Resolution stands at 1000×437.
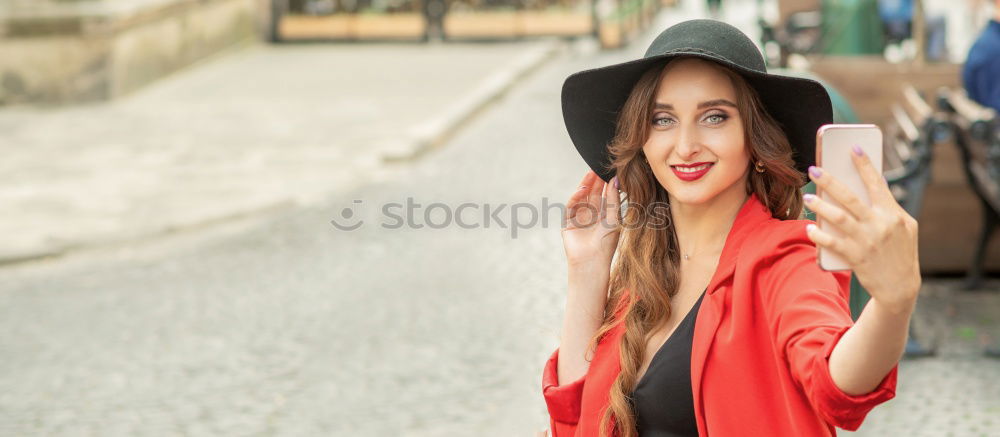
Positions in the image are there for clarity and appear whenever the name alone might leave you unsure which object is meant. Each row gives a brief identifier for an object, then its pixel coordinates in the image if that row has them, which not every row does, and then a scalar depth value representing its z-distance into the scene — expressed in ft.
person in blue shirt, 41.57
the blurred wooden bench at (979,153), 39.20
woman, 12.84
